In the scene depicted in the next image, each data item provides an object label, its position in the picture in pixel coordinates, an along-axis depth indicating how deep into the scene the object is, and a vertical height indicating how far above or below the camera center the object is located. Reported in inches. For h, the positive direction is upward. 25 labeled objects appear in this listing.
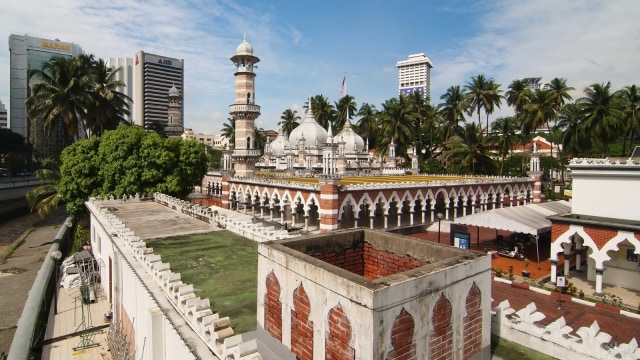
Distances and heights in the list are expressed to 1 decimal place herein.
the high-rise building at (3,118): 5686.0 +706.9
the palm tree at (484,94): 2082.9 +396.0
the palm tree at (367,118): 2862.2 +362.8
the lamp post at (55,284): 744.0 -262.4
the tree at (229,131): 3026.6 +278.1
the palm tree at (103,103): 1540.4 +258.4
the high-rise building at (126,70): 6289.4 +1562.3
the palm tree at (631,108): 1487.5 +235.6
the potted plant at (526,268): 767.1 -206.2
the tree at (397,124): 2152.9 +243.7
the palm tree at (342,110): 3016.7 +447.5
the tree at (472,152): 1844.2 +77.7
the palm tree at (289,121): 3080.7 +364.9
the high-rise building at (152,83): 5925.2 +1272.8
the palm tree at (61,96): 1444.4 +261.3
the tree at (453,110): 2235.5 +336.4
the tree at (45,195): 1244.5 -98.6
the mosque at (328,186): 1121.4 -62.6
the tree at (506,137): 1879.9 +152.2
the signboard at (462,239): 826.8 -151.3
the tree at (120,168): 1099.3 -4.5
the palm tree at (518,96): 2031.0 +381.9
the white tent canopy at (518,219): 832.4 -114.5
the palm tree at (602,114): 1411.2 +200.8
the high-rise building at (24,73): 3678.6 +907.0
